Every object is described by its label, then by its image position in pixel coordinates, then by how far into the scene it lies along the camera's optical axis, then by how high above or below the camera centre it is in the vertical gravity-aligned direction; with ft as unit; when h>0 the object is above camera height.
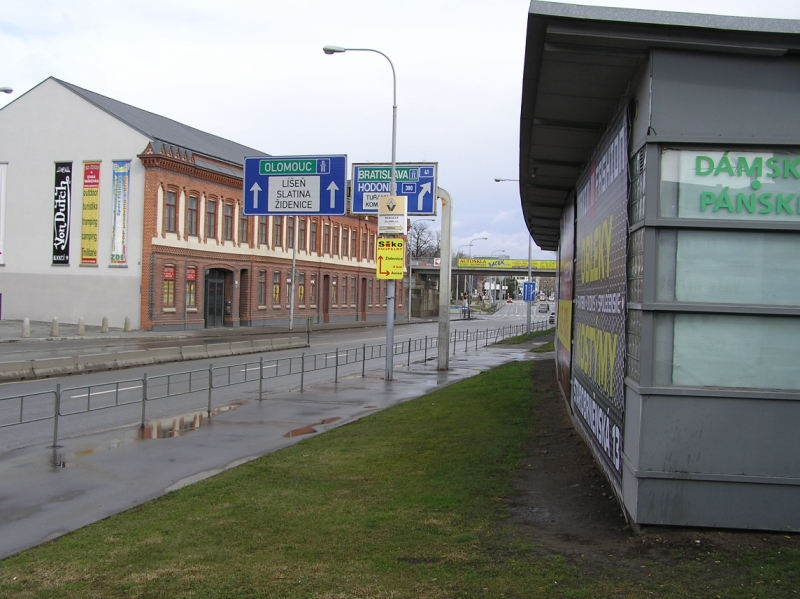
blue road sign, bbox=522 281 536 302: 160.90 +1.99
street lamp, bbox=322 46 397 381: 73.87 -1.16
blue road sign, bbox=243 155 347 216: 80.53 +11.35
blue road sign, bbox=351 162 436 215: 79.82 +11.55
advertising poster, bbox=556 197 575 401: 42.30 +0.21
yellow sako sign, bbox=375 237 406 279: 75.72 +3.87
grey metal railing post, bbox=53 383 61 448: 37.19 -6.25
